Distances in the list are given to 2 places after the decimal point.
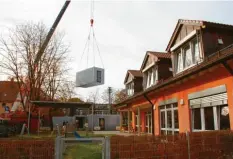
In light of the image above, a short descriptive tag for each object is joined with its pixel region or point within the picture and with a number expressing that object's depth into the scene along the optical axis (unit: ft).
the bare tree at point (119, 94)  182.19
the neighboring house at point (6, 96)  175.98
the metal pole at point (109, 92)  217.38
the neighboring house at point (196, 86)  31.76
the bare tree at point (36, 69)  89.10
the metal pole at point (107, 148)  17.89
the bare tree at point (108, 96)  216.58
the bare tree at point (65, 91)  96.78
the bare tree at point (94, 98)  219.94
